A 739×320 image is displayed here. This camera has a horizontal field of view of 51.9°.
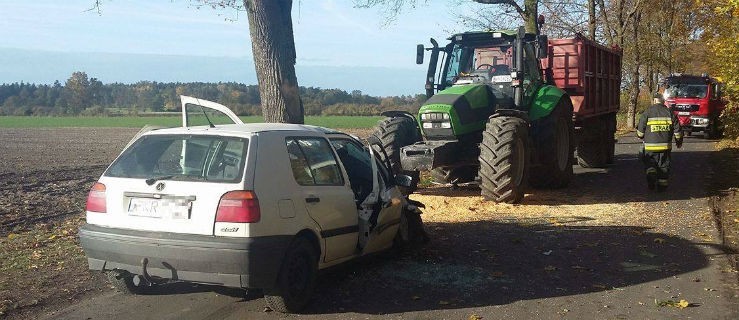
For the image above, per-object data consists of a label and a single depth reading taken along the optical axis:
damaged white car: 5.60
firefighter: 13.55
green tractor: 11.70
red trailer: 15.25
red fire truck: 29.56
